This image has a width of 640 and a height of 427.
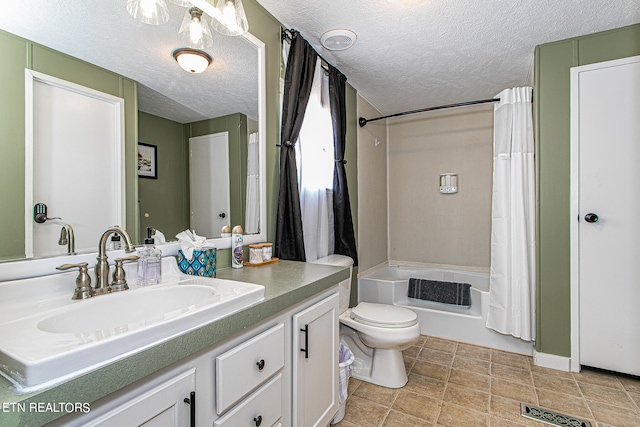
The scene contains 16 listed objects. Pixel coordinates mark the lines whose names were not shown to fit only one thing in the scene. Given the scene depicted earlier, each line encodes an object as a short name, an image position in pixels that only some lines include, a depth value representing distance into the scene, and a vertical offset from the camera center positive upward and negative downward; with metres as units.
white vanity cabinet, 0.66 -0.47
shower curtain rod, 3.08 +0.88
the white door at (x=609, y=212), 2.04 -0.01
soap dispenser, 1.15 -0.20
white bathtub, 2.59 -0.90
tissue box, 1.30 -0.22
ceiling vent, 2.00 +1.11
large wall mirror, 0.92 +0.45
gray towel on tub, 2.87 -0.76
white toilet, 1.98 -0.80
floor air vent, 1.67 -1.12
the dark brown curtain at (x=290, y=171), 1.86 +0.24
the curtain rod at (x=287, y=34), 1.94 +1.09
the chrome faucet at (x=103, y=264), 1.00 -0.17
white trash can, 1.71 -0.93
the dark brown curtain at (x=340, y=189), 2.50 +0.17
